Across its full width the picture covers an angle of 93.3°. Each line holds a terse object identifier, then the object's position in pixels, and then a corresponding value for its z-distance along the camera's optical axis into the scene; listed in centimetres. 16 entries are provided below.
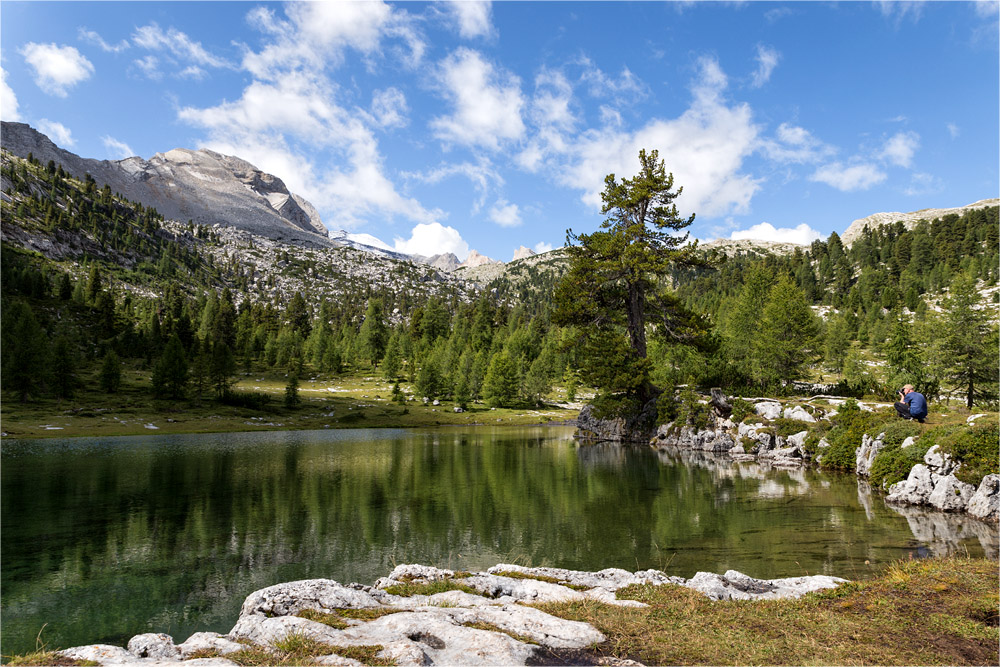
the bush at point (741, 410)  5228
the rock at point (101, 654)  791
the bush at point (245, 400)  10000
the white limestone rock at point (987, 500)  2370
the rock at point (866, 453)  3406
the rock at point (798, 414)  4609
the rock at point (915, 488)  2739
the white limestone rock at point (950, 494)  2542
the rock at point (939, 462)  2695
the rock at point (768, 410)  4969
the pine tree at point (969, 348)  5081
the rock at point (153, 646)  856
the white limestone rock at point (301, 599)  1092
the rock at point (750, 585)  1262
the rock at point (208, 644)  845
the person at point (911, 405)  2097
